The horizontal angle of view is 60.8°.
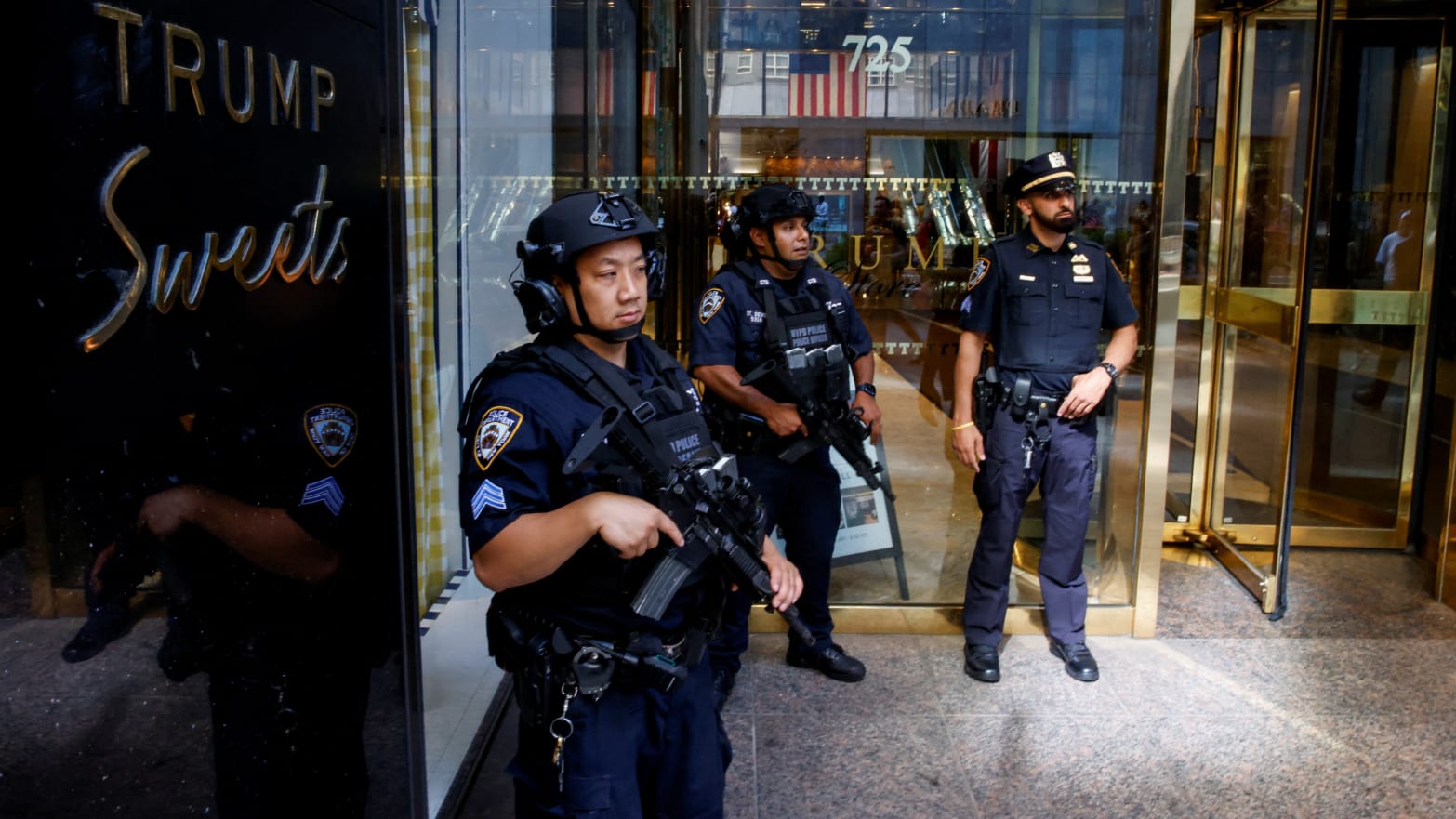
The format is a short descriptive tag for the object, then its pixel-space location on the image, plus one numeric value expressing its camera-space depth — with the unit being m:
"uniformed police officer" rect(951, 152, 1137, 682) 4.57
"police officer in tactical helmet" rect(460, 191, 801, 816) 2.36
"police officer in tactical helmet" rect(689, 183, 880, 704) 4.36
